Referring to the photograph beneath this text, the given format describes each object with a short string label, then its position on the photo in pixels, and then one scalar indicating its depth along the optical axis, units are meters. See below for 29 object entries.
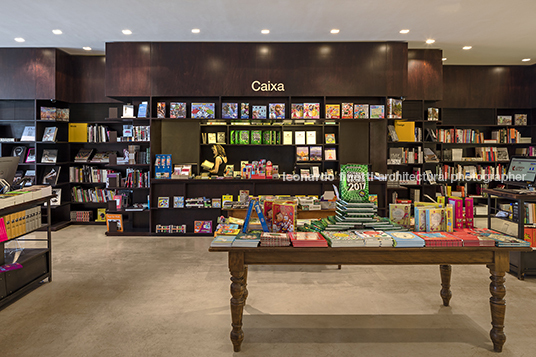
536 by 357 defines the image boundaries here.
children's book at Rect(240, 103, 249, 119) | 6.84
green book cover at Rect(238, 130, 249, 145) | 6.95
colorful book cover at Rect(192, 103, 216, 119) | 6.75
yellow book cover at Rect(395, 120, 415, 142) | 7.45
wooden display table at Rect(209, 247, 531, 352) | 2.72
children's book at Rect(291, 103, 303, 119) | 6.75
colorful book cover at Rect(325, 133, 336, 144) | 7.06
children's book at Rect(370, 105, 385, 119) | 6.74
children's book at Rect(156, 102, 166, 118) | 6.79
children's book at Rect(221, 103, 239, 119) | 6.75
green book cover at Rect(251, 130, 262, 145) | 6.96
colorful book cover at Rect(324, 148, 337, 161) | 7.05
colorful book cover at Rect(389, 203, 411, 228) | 3.30
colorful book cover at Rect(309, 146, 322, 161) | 6.97
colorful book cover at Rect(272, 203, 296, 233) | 3.08
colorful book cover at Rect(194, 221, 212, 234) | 6.86
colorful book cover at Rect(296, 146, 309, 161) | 6.98
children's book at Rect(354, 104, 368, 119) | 6.78
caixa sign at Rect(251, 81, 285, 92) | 6.71
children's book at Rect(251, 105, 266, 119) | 6.84
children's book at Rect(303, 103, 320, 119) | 6.77
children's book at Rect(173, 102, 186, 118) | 6.79
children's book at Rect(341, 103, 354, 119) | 6.79
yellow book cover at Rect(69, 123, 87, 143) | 7.70
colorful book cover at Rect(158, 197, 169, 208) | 6.81
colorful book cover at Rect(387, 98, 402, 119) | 6.74
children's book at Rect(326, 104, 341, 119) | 6.77
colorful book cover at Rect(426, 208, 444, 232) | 3.04
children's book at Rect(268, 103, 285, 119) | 6.82
